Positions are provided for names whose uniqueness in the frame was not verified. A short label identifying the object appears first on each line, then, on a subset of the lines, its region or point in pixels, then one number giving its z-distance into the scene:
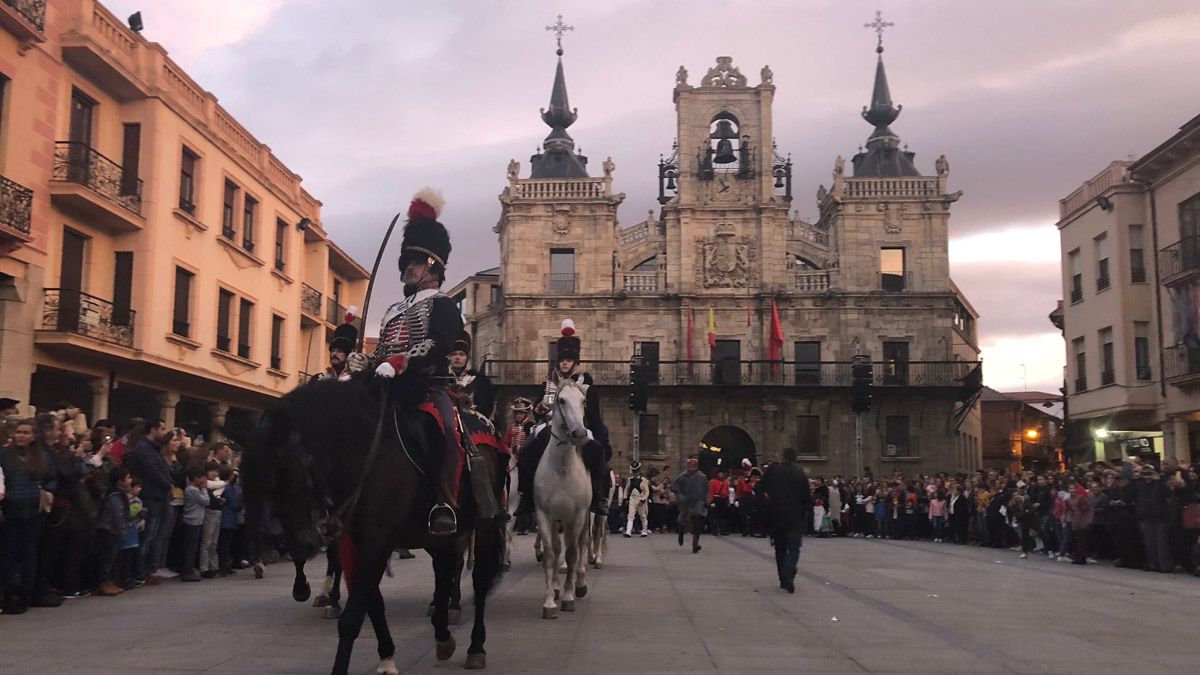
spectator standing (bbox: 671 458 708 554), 22.19
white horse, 10.07
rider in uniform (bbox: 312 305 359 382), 10.54
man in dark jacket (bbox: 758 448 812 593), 12.91
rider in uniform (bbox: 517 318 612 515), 10.68
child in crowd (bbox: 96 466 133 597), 11.57
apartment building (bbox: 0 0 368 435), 19.16
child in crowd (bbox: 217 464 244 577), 14.50
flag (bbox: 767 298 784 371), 46.12
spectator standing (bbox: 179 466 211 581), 13.73
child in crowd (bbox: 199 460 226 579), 14.15
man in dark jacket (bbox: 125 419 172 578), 12.65
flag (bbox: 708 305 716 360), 47.06
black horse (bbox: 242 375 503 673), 5.81
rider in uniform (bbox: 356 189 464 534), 6.64
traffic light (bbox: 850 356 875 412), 44.62
